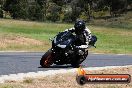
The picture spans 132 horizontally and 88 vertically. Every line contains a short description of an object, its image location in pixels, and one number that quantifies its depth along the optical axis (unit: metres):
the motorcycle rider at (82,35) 16.72
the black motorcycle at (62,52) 16.81
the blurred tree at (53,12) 107.22
